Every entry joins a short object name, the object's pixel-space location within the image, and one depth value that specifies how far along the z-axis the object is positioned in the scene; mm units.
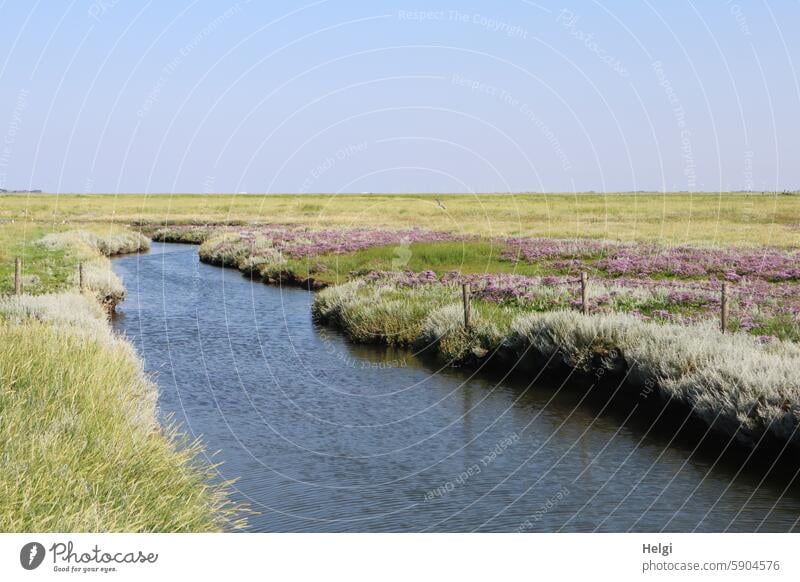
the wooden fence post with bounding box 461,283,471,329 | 22147
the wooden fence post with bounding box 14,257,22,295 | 25147
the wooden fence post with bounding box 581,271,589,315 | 21733
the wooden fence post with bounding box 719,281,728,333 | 18723
